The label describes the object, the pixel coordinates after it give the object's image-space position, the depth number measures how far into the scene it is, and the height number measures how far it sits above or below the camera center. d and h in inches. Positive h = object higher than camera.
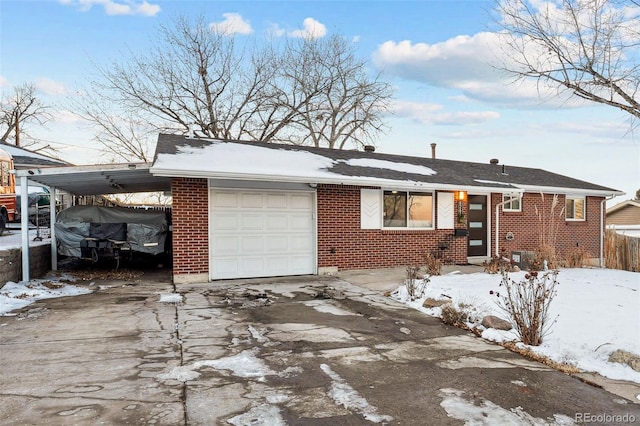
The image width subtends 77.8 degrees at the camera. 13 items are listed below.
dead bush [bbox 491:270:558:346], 192.9 -54.0
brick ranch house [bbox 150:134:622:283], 353.4 -1.8
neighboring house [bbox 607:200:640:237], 1196.5 -22.6
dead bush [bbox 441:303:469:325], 230.8 -63.9
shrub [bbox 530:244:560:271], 408.4 -54.6
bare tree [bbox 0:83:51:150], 1350.9 +337.2
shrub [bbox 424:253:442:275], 377.4 -56.1
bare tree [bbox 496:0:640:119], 386.3 +158.0
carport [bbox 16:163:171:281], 334.3 +30.7
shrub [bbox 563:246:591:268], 442.3 -59.5
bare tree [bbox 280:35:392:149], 978.7 +303.1
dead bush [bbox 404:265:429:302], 292.8 -59.1
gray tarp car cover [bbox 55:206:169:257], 399.5 -16.1
